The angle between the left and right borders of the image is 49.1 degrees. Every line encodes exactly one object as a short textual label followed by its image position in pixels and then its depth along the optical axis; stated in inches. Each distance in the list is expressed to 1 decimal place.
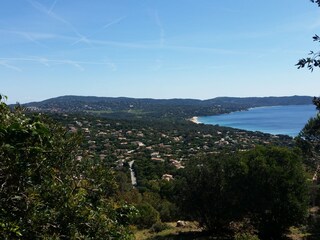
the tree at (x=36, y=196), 213.3
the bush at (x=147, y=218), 967.6
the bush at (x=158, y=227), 888.7
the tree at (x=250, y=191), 741.9
